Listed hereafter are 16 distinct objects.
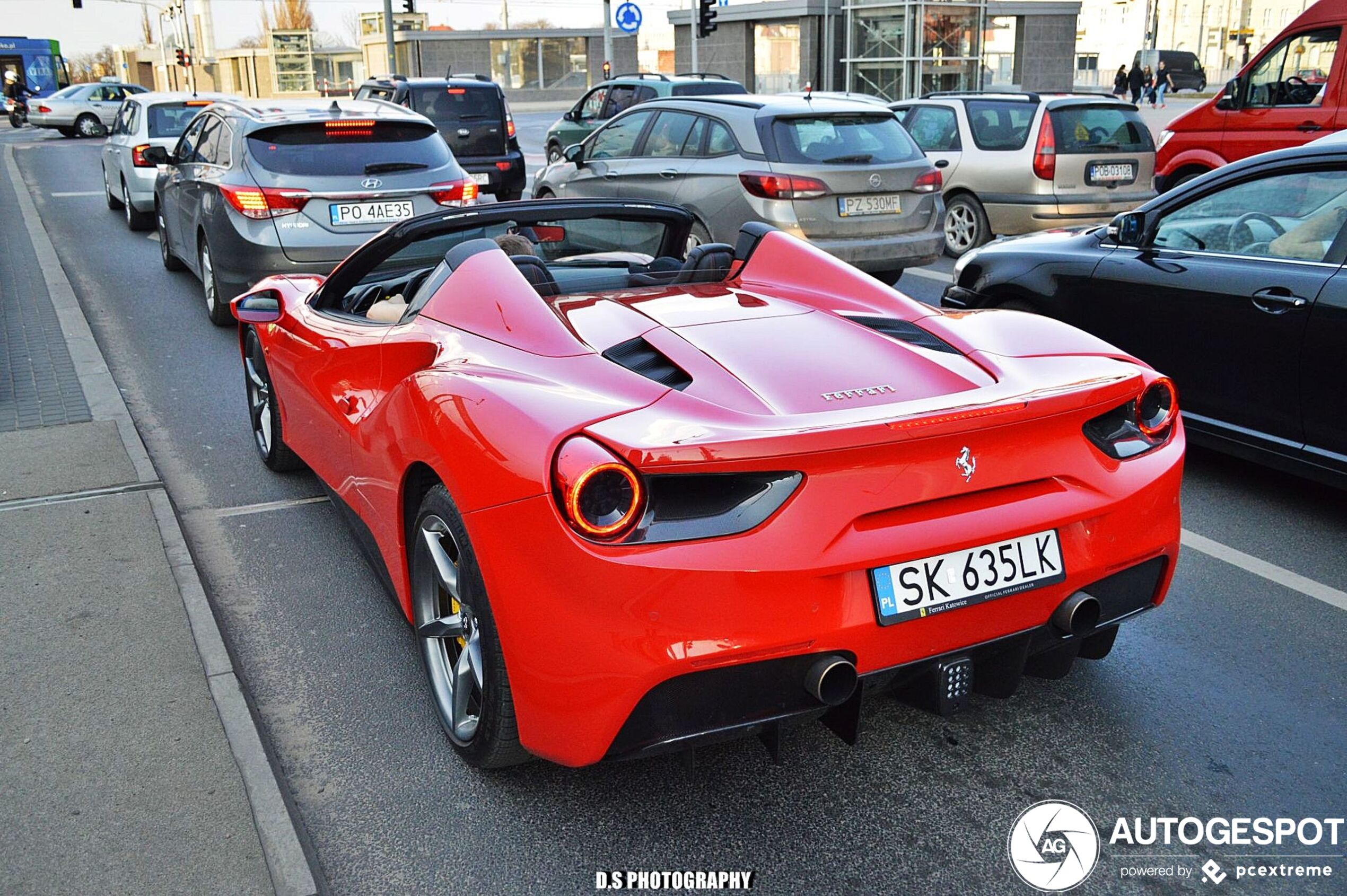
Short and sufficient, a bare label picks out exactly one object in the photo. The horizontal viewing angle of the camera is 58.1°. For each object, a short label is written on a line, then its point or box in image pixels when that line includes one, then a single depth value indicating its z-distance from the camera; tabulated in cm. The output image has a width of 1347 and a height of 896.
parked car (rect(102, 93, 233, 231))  1428
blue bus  5681
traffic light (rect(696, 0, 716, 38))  3167
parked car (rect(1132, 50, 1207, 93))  5506
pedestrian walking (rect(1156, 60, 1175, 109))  4484
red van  1122
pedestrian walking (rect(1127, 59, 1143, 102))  4166
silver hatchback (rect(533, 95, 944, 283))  914
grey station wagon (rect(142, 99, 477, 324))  824
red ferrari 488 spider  245
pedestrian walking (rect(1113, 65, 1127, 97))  4825
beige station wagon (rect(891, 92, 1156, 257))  1127
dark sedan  469
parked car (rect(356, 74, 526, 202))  1581
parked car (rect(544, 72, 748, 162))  1870
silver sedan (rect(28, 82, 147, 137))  3897
